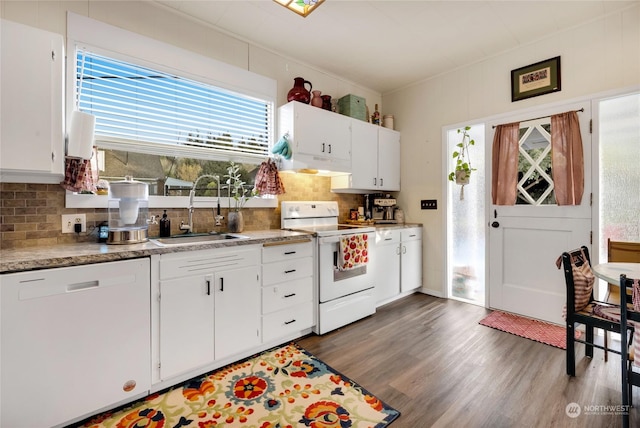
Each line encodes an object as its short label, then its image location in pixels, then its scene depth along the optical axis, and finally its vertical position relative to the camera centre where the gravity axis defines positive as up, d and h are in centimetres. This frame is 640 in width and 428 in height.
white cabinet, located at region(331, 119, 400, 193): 348 +65
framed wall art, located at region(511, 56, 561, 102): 281 +133
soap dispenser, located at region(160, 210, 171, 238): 233 -11
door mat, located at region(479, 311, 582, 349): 250 -107
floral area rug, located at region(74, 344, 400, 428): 161 -113
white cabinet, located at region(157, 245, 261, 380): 184 -64
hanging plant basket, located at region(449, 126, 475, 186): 336 +63
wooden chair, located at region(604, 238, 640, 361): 215 -31
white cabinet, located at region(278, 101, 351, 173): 291 +81
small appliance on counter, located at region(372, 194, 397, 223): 393 +7
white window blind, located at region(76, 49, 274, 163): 218 +86
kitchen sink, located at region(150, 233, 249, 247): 223 -20
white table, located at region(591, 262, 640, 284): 155 -33
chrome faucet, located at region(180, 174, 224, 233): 247 +4
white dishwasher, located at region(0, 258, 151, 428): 139 -66
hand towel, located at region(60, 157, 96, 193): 192 +25
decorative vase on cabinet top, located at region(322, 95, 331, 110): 329 +126
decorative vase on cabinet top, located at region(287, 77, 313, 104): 303 +125
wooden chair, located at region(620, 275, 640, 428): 141 -63
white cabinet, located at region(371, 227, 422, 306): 328 -58
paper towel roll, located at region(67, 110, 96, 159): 184 +50
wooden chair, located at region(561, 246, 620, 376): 188 -64
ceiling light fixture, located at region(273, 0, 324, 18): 193 +139
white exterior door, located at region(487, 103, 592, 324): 271 -19
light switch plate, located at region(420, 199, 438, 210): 371 +12
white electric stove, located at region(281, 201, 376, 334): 266 -60
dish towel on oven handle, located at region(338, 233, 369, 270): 274 -36
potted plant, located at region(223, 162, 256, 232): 266 +17
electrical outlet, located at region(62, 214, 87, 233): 199 -5
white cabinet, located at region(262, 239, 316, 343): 232 -64
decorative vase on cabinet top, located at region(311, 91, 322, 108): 319 +123
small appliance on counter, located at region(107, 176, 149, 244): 196 +2
